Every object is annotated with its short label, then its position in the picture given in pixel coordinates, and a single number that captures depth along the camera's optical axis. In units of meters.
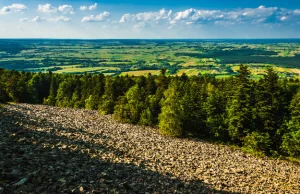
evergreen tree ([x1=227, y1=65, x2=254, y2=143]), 49.19
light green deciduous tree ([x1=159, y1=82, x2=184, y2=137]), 50.59
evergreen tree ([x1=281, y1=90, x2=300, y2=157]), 43.50
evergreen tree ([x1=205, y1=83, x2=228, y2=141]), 51.66
